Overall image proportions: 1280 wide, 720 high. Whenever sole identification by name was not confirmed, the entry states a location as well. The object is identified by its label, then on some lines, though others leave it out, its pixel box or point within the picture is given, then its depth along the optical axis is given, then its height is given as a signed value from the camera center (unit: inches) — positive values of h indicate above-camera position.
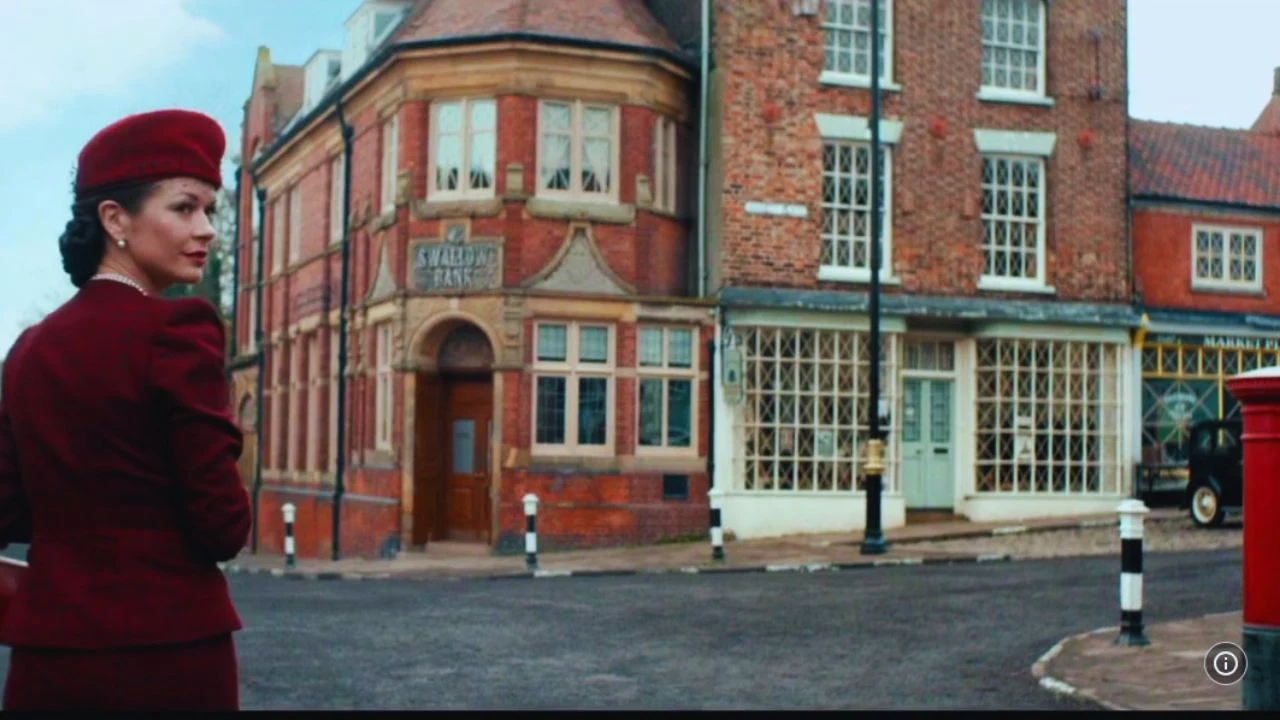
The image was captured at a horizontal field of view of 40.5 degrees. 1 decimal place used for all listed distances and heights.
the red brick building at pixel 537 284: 966.4 +77.6
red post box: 270.4 -16.8
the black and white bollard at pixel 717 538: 822.5 -55.1
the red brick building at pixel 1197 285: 1111.6 +93.4
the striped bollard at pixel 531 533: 820.3 -53.9
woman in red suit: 119.6 -5.6
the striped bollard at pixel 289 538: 933.2 -65.5
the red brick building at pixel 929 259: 994.7 +99.1
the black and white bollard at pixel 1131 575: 439.5 -38.3
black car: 884.6 -24.3
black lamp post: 837.2 +13.1
